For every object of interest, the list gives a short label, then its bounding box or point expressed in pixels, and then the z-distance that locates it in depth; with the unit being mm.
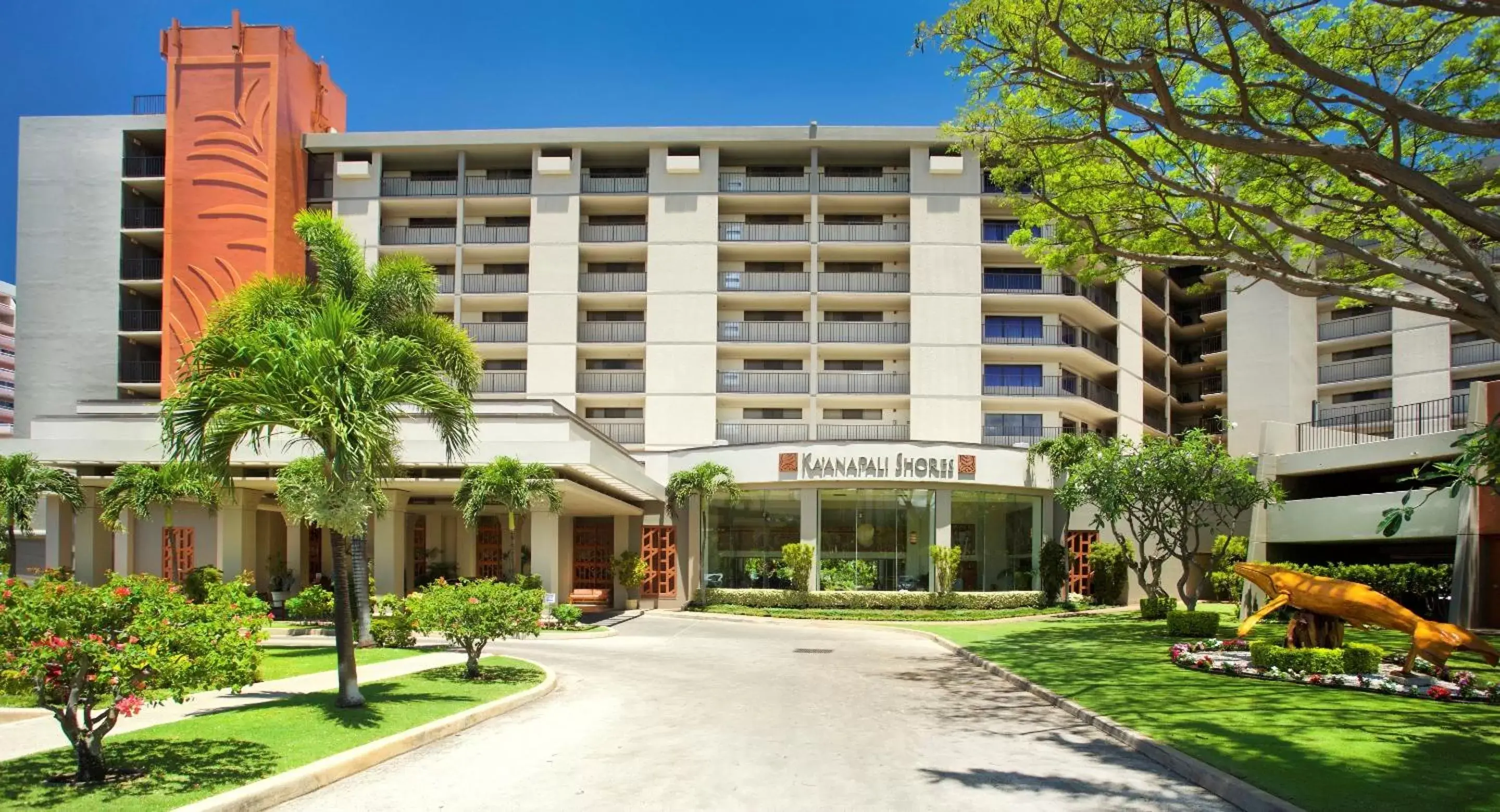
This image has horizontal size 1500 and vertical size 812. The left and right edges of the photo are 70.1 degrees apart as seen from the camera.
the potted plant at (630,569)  40969
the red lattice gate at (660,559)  43000
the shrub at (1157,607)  30344
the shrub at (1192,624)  25531
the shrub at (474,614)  16297
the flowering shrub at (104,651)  8578
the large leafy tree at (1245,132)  12297
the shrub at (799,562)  40094
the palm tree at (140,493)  30516
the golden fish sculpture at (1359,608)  16375
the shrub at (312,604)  27828
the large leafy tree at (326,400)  13156
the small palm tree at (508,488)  29031
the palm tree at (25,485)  32375
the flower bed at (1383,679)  14867
